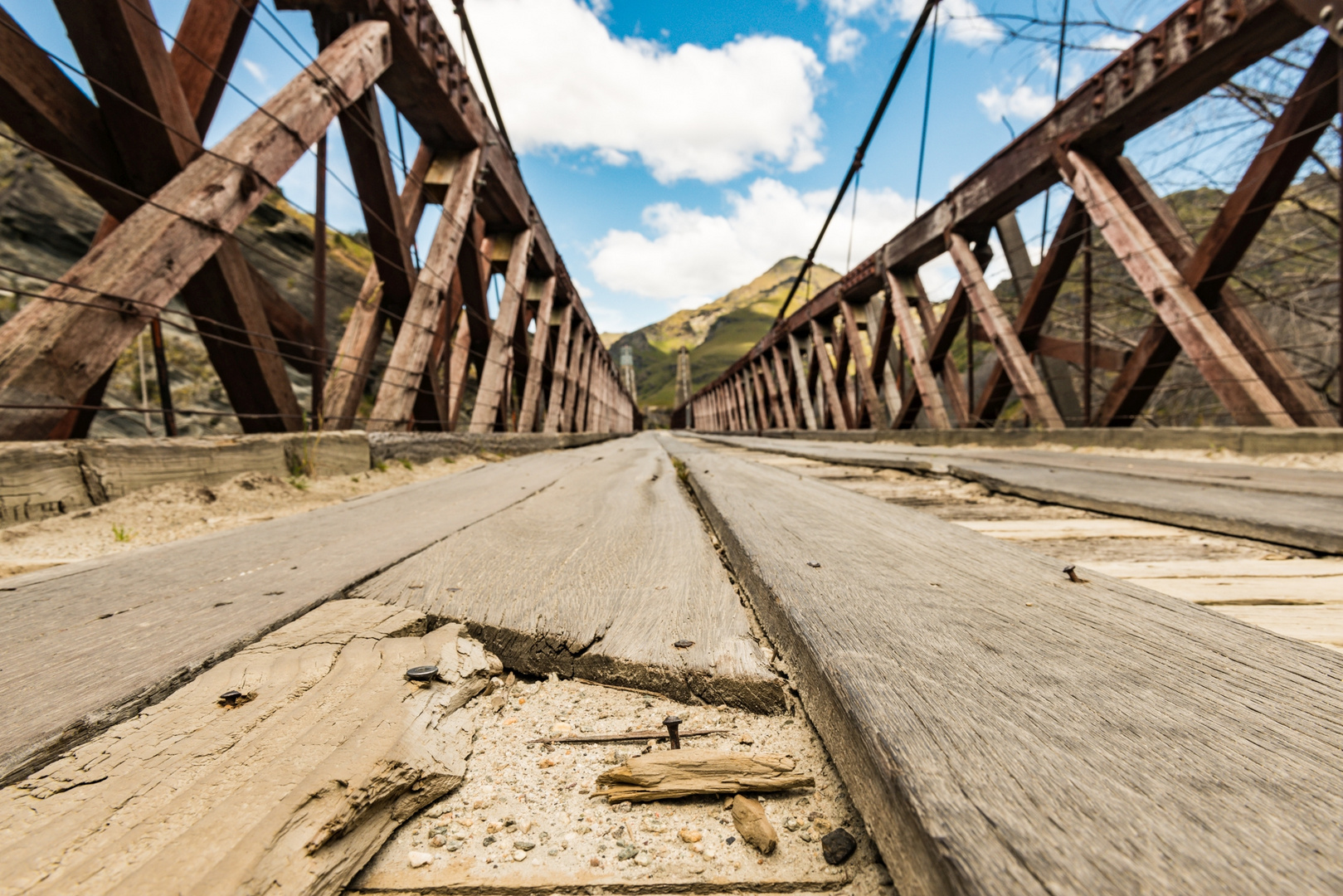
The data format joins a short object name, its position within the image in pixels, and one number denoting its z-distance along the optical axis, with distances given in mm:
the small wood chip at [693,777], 497
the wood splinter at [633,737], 592
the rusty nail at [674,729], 546
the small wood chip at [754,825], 441
